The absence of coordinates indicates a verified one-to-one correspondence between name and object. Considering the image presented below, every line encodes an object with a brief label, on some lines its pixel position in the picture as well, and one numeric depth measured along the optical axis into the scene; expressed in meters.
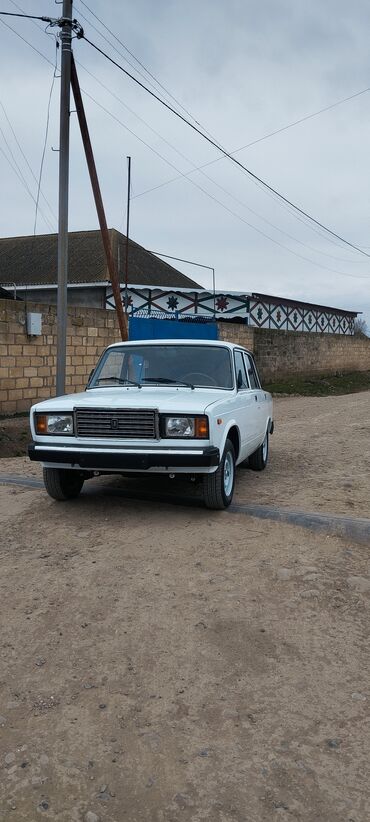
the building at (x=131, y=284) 29.48
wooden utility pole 11.77
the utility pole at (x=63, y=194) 10.96
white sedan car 5.08
